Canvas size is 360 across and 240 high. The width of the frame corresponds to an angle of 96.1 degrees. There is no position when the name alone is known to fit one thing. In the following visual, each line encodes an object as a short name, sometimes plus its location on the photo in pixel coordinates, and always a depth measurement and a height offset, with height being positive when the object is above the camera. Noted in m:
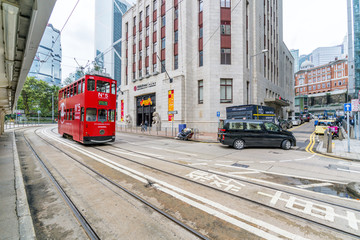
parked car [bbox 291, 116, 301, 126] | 31.73 -0.57
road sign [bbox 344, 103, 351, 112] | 9.91 +0.67
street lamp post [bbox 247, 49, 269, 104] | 24.64 +3.50
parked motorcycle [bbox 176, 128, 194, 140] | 16.21 -1.48
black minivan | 10.63 -1.08
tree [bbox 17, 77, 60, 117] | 44.72 +6.89
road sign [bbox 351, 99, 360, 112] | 10.11 +0.77
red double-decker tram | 10.80 +0.80
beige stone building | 22.67 +9.60
